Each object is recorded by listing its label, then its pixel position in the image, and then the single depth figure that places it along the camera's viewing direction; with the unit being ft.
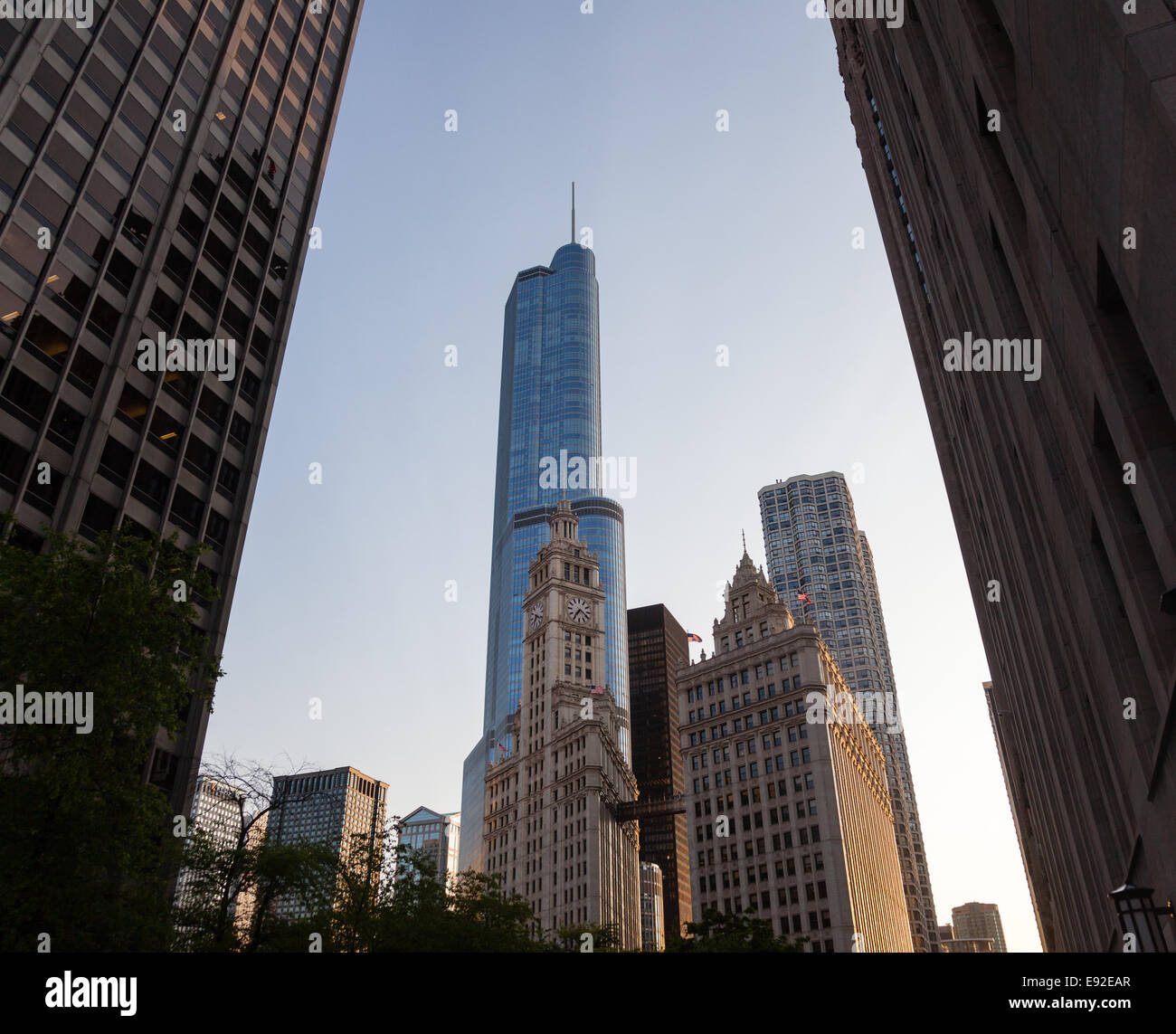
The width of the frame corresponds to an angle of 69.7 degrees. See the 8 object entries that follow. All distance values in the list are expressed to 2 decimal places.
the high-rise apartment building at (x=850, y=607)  511.81
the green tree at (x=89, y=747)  59.36
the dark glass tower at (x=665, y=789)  513.45
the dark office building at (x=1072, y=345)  40.15
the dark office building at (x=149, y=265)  125.08
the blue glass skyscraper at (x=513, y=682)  613.52
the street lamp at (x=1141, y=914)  49.73
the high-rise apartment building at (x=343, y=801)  552.41
